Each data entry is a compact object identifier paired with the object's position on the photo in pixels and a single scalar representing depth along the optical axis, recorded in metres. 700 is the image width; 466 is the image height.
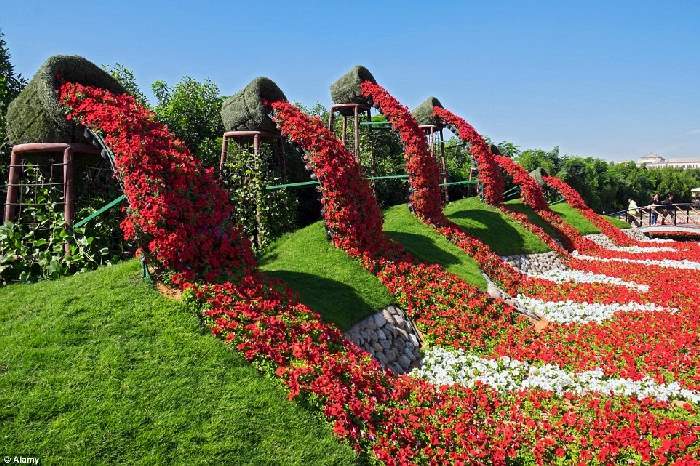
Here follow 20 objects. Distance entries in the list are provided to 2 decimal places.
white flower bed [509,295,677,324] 13.73
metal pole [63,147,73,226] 11.17
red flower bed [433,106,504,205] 24.78
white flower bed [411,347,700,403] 9.09
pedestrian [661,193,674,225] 38.19
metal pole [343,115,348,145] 19.93
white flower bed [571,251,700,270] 21.55
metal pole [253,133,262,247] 15.13
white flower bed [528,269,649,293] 17.59
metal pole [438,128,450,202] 28.26
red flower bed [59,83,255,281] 8.57
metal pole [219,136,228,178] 15.59
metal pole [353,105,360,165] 18.69
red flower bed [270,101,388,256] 13.37
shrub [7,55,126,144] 10.49
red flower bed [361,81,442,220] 18.45
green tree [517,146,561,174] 56.38
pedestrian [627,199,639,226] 40.25
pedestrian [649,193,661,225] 39.38
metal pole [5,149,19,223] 11.80
